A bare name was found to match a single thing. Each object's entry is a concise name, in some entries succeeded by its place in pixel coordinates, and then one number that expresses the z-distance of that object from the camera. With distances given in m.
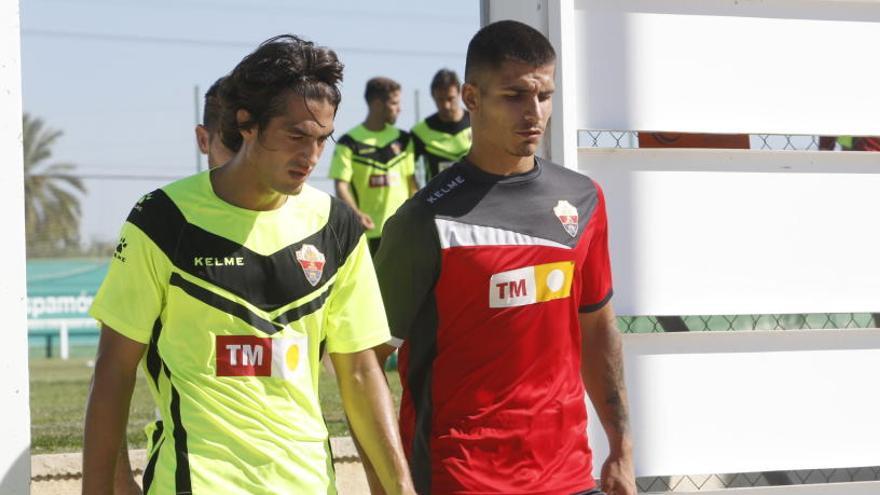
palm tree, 60.58
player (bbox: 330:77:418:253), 26.74
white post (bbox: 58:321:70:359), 56.31
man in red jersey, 8.69
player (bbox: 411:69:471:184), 25.81
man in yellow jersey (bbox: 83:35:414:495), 7.57
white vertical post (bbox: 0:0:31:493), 8.88
